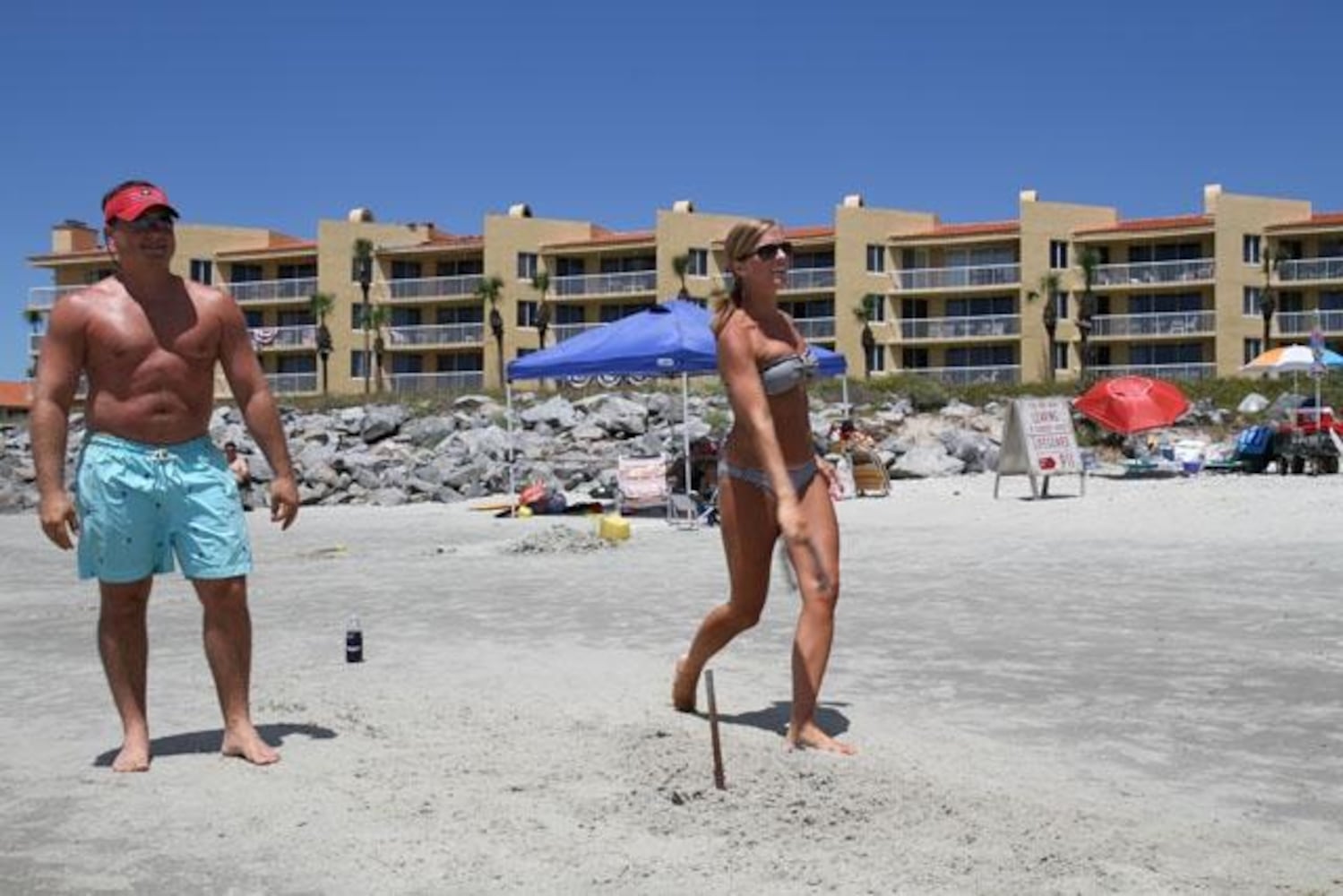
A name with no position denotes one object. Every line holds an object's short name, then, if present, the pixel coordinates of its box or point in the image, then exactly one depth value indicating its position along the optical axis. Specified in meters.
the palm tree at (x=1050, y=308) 60.78
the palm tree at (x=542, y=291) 65.94
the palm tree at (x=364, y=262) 68.69
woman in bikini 4.97
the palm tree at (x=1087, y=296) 60.03
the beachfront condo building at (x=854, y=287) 59.75
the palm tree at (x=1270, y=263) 59.00
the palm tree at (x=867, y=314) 63.44
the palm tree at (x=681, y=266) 64.62
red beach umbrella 24.88
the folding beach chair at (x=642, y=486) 20.12
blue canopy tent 17.25
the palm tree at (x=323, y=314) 67.88
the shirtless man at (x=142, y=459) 4.70
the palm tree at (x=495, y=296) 65.44
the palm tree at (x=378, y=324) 68.38
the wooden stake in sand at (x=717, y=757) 4.32
